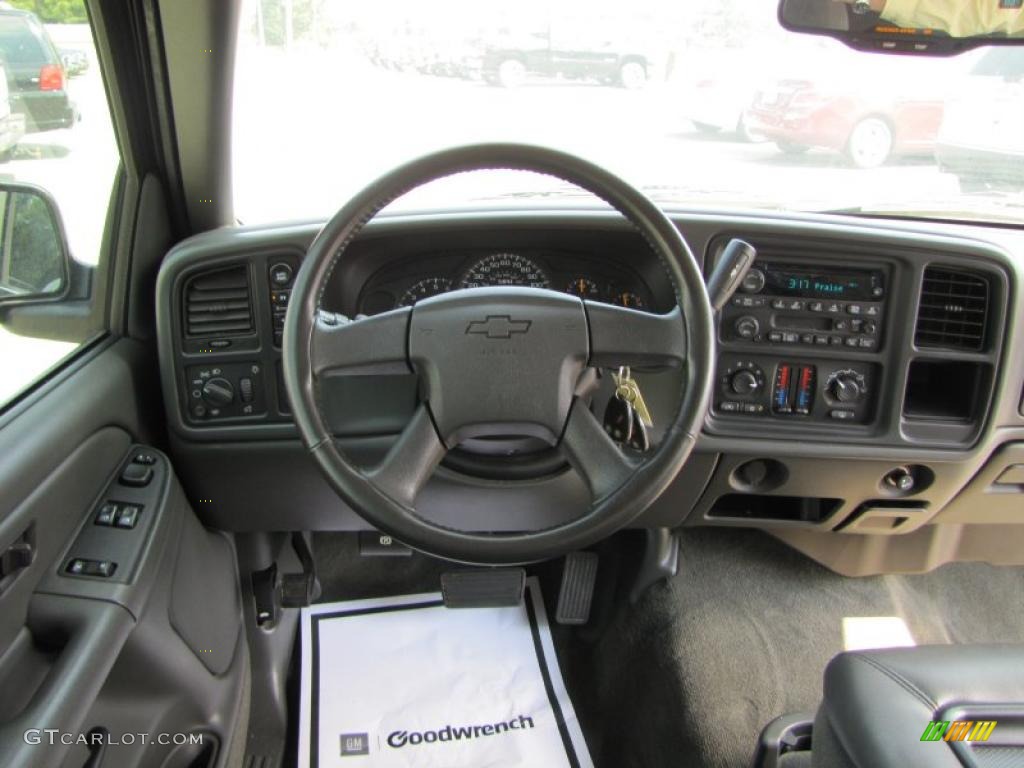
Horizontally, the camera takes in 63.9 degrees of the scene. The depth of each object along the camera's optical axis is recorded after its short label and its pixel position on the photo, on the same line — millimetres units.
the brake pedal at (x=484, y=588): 1883
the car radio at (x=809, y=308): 1582
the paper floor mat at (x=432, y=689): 1786
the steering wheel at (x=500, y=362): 1094
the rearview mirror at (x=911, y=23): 1267
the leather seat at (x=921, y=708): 1096
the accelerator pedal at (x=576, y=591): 2123
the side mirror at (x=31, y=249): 1407
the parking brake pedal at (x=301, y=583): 1984
